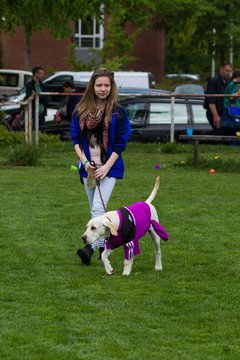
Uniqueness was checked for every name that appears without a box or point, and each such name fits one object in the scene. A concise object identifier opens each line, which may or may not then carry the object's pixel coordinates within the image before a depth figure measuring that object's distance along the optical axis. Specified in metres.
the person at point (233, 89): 21.19
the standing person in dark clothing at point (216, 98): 21.47
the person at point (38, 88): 23.05
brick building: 58.31
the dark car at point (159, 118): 23.44
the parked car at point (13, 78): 39.34
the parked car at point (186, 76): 55.94
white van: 36.78
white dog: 8.77
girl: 9.37
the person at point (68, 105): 23.55
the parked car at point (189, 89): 43.31
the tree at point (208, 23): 47.12
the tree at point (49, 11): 25.83
